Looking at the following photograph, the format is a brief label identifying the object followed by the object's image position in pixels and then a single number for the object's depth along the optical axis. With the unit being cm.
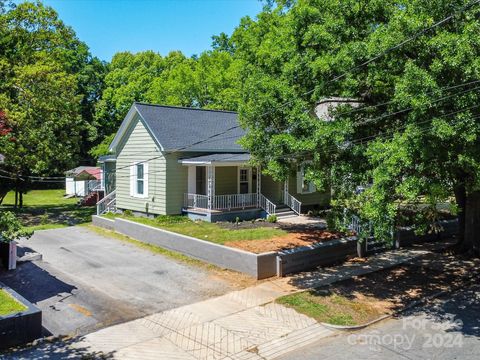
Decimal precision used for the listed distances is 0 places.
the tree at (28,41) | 2564
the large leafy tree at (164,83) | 3422
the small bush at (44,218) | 2386
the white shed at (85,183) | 3634
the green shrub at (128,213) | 2303
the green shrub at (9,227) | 1024
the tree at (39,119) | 2353
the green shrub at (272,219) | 2064
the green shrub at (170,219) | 2027
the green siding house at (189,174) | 2100
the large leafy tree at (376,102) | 867
